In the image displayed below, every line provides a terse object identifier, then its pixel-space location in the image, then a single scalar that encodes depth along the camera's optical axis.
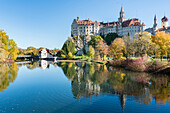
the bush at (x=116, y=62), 43.36
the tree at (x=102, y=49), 60.28
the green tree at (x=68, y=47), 93.38
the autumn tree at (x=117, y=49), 44.89
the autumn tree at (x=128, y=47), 43.16
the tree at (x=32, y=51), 124.99
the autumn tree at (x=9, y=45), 59.97
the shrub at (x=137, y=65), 32.60
